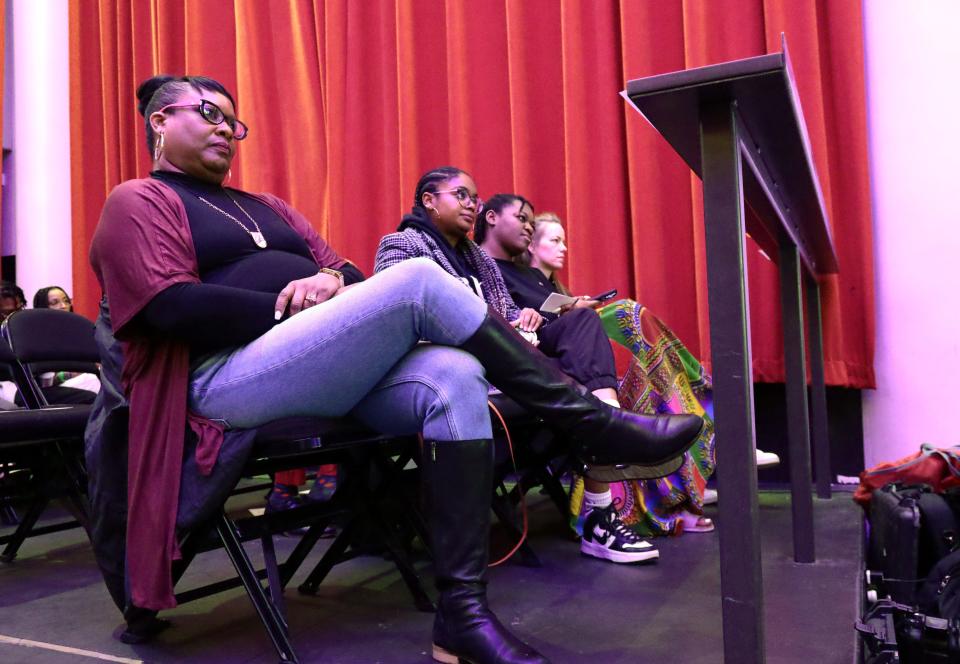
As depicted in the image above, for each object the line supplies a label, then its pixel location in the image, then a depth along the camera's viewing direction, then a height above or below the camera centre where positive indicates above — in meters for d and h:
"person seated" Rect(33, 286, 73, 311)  3.48 +0.31
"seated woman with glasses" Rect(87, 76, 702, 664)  1.16 -0.04
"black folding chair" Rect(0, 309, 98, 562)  1.83 -0.15
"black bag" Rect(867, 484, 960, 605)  1.42 -0.42
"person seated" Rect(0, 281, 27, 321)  3.38 +0.31
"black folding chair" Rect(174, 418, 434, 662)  1.23 -0.31
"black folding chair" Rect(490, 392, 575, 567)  1.72 -0.33
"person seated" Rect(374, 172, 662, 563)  1.83 +0.16
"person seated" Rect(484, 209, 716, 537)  2.06 -0.15
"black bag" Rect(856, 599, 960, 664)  1.18 -0.50
